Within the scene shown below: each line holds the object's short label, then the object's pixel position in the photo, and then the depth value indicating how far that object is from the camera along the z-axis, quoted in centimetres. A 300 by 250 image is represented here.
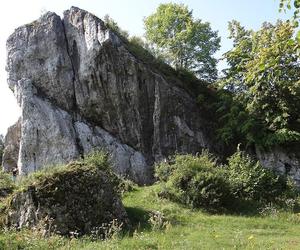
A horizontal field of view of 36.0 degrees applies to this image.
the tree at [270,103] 2522
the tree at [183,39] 3734
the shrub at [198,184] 1717
